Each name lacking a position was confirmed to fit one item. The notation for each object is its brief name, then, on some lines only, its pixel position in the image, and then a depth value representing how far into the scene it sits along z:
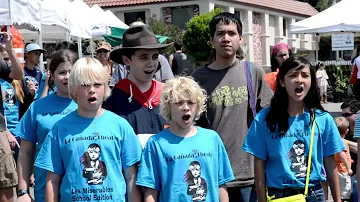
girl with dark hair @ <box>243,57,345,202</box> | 4.49
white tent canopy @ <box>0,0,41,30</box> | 8.22
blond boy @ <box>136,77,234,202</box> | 4.08
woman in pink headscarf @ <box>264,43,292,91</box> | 7.43
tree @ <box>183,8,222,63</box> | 43.41
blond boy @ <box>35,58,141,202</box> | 4.02
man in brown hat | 4.47
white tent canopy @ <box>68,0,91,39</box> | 13.62
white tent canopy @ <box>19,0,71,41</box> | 12.35
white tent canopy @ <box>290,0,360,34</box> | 13.53
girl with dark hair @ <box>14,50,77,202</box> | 4.70
